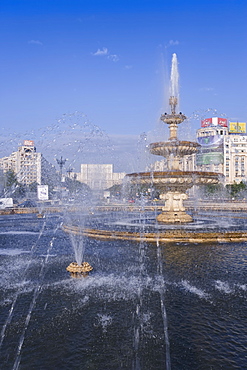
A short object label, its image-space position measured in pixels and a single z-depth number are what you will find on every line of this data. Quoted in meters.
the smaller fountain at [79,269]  11.51
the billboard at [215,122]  143.25
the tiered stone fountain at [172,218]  17.50
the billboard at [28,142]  147.57
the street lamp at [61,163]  60.66
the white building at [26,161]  141.75
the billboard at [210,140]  136.38
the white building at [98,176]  104.56
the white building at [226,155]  136.62
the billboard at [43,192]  52.06
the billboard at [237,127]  142.62
